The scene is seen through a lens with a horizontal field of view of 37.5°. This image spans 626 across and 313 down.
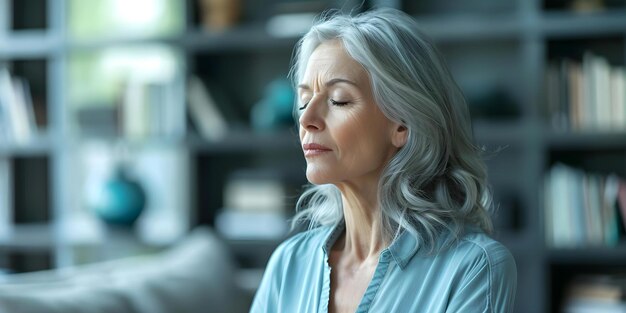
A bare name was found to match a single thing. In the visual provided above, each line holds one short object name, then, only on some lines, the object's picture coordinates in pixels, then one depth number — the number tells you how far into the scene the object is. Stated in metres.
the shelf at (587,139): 3.40
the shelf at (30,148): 3.96
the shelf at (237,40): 3.70
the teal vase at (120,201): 3.72
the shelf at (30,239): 3.94
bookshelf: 3.44
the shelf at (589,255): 3.40
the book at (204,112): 3.82
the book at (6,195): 4.19
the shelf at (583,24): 3.36
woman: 1.37
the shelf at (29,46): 3.93
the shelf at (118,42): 3.80
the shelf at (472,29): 3.46
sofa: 1.71
